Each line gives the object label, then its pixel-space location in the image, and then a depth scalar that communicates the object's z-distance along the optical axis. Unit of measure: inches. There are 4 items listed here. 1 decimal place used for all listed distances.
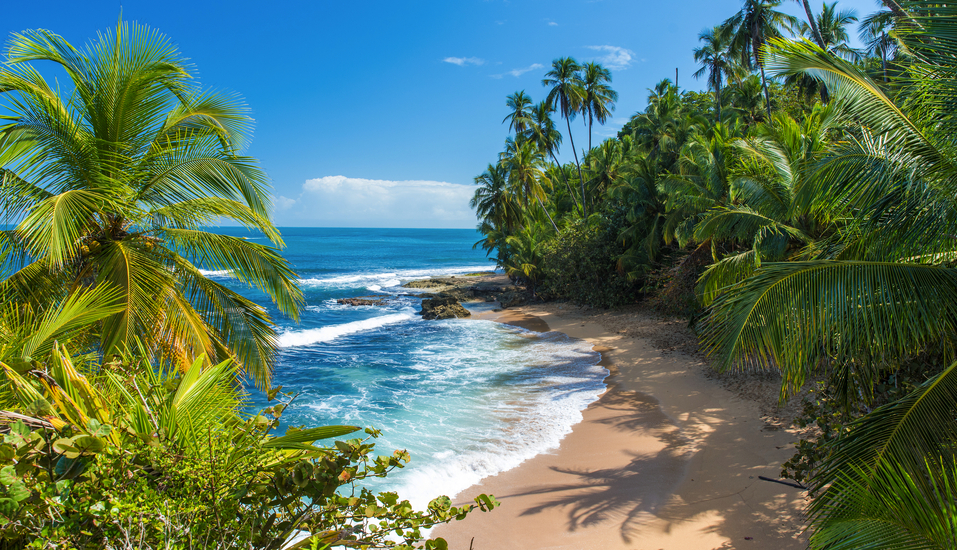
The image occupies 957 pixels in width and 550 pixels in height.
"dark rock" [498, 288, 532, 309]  1151.0
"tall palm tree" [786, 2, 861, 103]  885.9
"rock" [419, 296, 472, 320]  1022.4
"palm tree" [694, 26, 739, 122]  1130.0
